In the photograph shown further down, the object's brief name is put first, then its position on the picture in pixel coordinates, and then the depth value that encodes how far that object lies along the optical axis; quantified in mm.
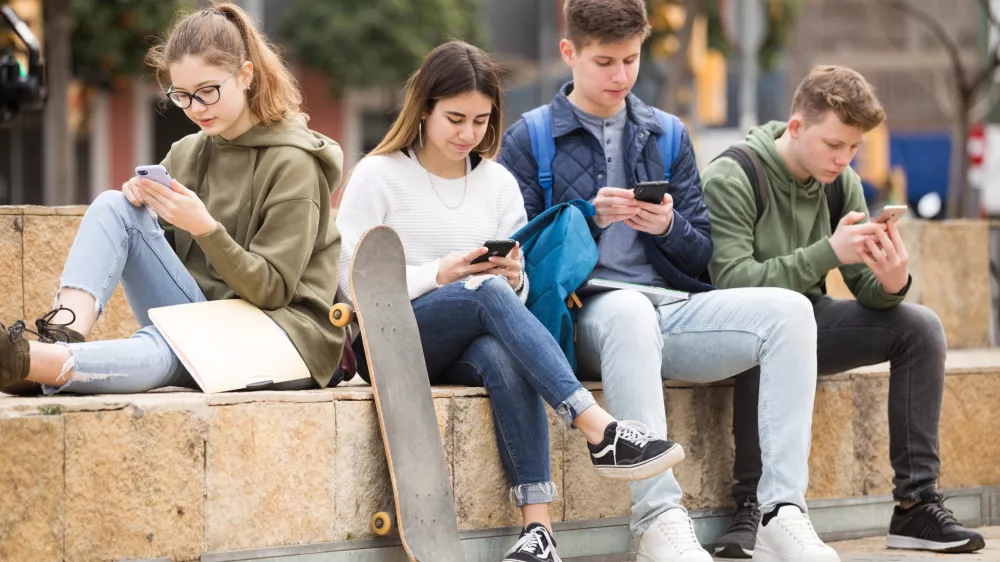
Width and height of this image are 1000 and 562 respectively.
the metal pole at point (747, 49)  19672
